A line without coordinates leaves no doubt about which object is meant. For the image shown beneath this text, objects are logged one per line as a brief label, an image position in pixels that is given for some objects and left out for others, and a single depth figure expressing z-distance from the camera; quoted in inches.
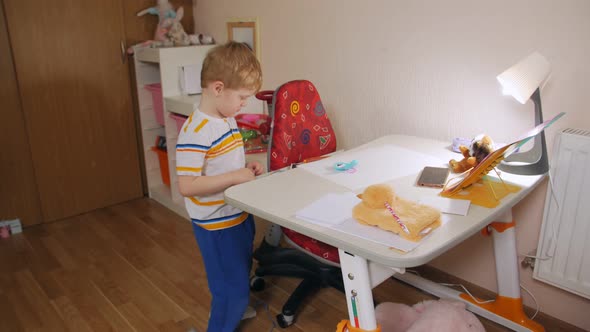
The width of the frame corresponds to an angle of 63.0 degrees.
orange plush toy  43.2
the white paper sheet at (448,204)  48.6
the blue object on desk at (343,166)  60.3
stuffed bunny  109.3
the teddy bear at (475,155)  58.4
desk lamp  57.3
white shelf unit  103.1
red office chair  66.7
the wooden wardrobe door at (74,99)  99.0
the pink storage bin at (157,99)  110.7
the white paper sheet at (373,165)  57.4
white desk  42.0
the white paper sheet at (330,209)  46.9
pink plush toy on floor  55.0
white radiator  60.6
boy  54.8
